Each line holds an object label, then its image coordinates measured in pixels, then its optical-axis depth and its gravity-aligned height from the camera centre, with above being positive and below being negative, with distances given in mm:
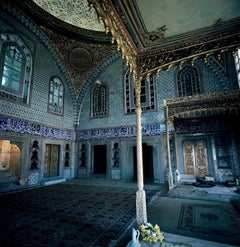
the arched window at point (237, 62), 6450 +3533
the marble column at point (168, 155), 6082 -54
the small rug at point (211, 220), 2764 -1259
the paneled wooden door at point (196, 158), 7918 -201
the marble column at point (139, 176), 2955 -407
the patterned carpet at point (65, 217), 2525 -1252
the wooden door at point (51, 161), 8459 -286
